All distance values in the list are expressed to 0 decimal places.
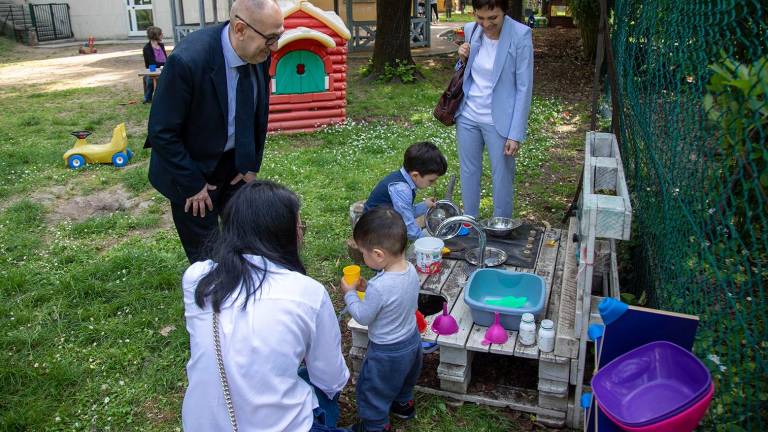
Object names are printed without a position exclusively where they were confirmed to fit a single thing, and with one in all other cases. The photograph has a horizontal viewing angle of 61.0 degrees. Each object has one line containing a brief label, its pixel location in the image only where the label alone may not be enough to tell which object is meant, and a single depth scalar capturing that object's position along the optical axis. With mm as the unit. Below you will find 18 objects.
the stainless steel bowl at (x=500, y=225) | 4261
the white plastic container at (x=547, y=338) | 2957
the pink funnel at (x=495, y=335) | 3078
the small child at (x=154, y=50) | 10969
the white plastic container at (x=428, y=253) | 3701
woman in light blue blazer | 4113
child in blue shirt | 3836
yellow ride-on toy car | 7172
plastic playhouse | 7984
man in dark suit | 3037
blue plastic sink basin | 3494
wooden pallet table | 2947
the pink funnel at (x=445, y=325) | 3150
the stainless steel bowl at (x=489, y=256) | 3881
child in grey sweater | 2752
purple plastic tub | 2027
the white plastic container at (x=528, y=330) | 3043
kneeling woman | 1951
